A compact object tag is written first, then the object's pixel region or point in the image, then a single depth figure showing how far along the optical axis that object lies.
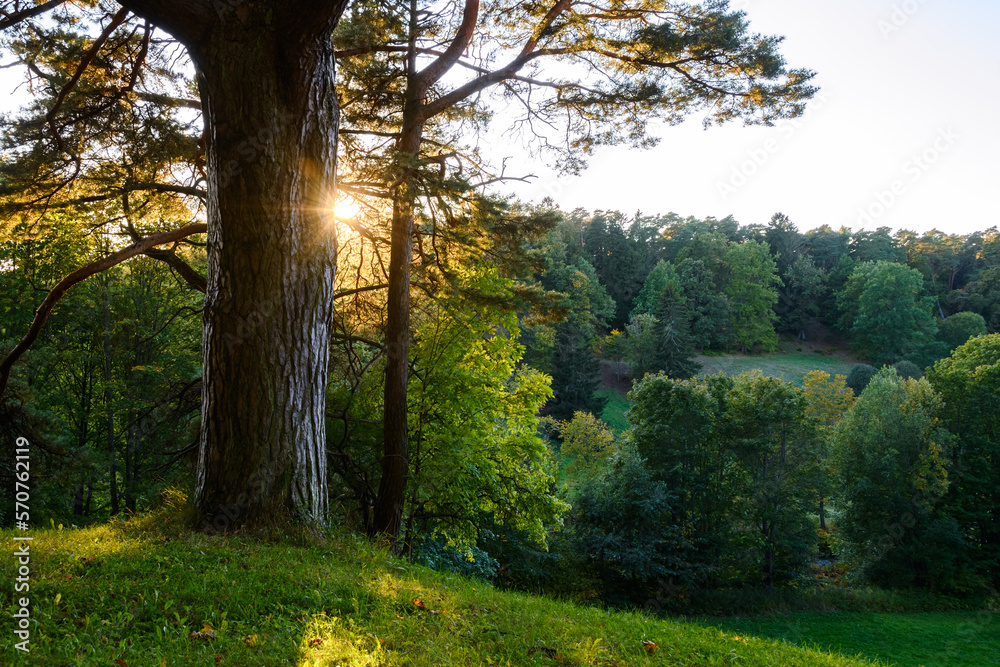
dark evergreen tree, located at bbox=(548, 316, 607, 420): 42.78
